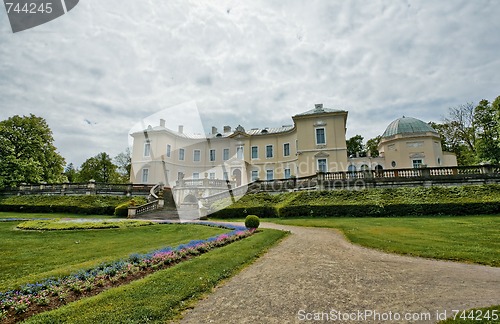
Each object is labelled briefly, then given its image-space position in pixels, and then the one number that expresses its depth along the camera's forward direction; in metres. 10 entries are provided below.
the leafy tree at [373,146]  47.03
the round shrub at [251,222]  12.53
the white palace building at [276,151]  32.00
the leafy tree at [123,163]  55.38
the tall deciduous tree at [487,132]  27.91
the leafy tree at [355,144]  49.34
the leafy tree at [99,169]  46.69
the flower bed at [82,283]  4.20
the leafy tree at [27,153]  28.89
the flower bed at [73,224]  13.57
